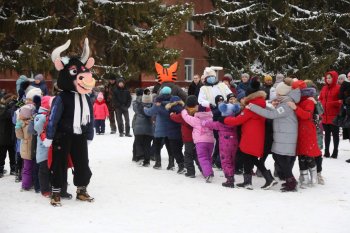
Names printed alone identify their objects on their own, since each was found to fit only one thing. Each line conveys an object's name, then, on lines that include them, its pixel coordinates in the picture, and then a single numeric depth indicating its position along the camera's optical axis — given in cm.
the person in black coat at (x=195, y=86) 1429
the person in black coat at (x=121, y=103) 1632
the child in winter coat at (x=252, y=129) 817
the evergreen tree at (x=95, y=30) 1953
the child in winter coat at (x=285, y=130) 817
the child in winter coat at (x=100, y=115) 1673
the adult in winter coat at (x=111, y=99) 1698
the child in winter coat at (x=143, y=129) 1072
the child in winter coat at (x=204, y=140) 899
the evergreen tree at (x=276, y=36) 2505
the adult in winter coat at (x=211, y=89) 966
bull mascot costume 731
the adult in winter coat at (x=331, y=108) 1191
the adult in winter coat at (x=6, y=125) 930
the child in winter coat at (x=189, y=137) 941
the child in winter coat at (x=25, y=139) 813
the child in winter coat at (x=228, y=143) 847
